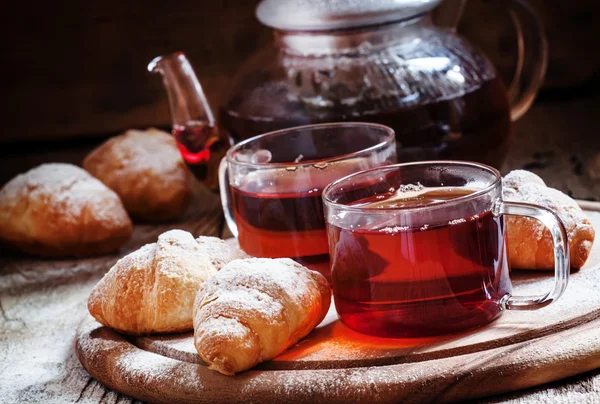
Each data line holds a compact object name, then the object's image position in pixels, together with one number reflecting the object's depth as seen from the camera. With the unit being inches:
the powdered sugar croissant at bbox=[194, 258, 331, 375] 40.5
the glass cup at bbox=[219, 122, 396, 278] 43.6
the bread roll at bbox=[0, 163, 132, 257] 50.2
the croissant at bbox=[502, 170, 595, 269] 42.9
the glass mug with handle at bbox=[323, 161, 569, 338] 40.8
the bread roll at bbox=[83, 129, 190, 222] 52.4
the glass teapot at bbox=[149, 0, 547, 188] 48.1
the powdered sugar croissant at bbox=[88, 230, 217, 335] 42.5
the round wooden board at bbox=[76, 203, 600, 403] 39.9
